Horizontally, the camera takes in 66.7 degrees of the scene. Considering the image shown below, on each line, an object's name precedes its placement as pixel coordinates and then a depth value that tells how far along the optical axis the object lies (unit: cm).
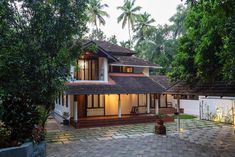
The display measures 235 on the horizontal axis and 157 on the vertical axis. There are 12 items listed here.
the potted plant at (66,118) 1516
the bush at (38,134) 678
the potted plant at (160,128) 1179
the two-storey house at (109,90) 1481
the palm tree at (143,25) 3324
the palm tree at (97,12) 3185
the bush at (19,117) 652
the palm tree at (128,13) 3322
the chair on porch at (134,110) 1818
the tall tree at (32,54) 618
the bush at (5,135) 593
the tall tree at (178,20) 2925
